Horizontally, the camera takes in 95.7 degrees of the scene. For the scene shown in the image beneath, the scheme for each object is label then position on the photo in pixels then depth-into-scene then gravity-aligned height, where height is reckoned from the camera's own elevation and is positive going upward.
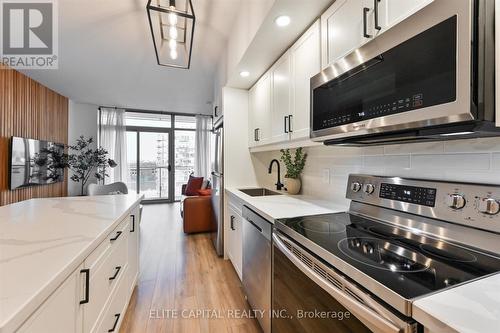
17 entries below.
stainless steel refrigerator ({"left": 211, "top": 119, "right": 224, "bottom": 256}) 2.82 -0.29
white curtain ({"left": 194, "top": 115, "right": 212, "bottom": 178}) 6.76 +0.59
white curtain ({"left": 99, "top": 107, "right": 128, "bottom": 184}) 5.97 +0.72
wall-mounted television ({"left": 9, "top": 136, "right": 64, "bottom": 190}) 3.60 +0.05
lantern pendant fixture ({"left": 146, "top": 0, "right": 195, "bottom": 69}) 1.72 +1.50
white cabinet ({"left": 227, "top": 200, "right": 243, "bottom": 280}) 2.23 -0.77
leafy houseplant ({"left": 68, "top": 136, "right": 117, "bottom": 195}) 5.34 +0.09
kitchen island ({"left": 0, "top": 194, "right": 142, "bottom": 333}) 0.64 -0.35
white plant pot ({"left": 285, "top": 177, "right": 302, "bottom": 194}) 2.21 -0.19
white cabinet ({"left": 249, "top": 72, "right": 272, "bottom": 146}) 2.29 +0.60
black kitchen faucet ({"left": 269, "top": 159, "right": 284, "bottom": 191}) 2.53 -0.18
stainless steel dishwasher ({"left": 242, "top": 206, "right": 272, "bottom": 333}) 1.44 -0.70
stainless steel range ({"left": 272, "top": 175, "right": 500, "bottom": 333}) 0.64 -0.32
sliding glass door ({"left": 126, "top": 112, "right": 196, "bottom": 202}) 6.42 +0.37
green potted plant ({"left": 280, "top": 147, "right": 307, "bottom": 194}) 2.21 -0.05
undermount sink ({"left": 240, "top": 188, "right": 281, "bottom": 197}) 2.63 -0.30
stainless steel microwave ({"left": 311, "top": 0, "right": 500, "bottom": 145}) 0.69 +0.32
